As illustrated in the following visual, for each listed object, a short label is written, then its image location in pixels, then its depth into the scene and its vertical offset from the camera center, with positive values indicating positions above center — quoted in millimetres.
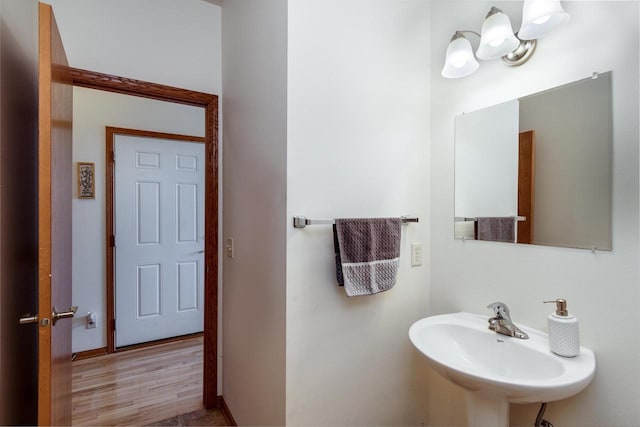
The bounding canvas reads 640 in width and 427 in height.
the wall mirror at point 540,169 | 1031 +171
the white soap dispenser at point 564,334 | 998 -405
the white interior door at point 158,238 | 2812 -265
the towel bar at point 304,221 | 1205 -39
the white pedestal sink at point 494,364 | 883 -511
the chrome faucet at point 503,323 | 1156 -434
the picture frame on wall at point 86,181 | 2617 +261
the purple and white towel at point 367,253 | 1263 -181
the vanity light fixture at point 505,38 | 1021 +655
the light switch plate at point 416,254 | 1578 -220
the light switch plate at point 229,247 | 1857 -223
